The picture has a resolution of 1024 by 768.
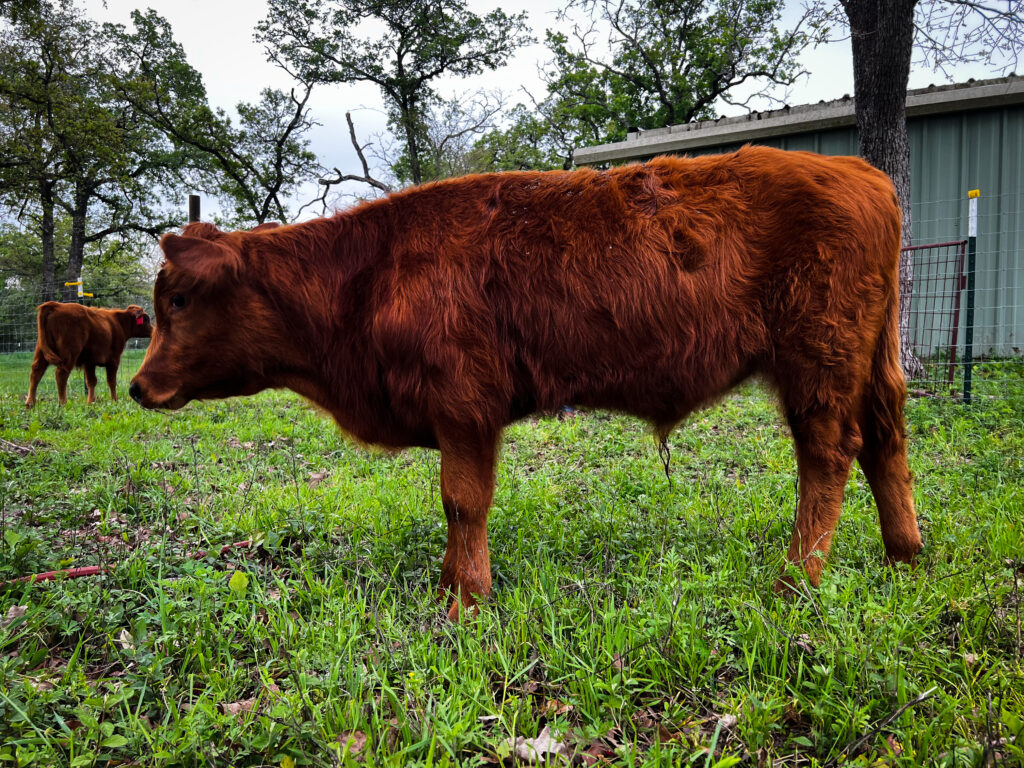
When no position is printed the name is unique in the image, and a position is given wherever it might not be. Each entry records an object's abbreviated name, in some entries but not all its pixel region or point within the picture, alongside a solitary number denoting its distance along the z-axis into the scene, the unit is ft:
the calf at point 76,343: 30.55
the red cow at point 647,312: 8.54
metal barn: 30.50
